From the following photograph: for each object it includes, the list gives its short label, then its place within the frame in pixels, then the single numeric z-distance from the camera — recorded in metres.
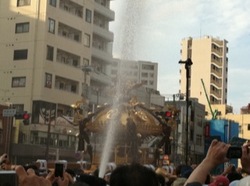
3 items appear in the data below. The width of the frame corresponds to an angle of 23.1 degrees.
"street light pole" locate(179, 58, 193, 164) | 26.86
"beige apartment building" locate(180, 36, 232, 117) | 124.06
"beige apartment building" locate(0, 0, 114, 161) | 58.66
